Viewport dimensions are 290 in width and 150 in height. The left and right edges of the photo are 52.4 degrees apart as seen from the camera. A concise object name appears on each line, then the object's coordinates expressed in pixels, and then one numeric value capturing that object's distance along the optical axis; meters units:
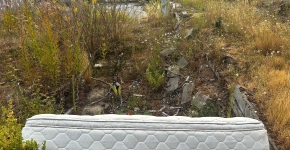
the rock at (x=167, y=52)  4.57
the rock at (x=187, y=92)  3.70
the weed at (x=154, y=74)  3.92
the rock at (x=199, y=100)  3.46
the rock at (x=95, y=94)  3.92
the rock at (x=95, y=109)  3.66
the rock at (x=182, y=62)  4.27
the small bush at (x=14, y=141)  1.69
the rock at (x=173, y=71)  4.13
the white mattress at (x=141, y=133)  1.86
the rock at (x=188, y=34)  4.81
